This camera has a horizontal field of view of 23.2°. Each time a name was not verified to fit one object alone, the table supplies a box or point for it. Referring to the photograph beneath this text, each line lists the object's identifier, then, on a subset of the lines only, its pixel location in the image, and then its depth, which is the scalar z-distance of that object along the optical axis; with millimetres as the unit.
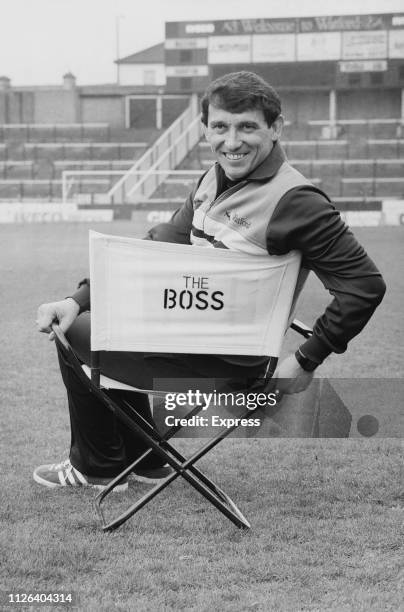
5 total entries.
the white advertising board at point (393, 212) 30000
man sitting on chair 2834
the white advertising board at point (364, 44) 39969
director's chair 2795
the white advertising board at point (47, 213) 30953
